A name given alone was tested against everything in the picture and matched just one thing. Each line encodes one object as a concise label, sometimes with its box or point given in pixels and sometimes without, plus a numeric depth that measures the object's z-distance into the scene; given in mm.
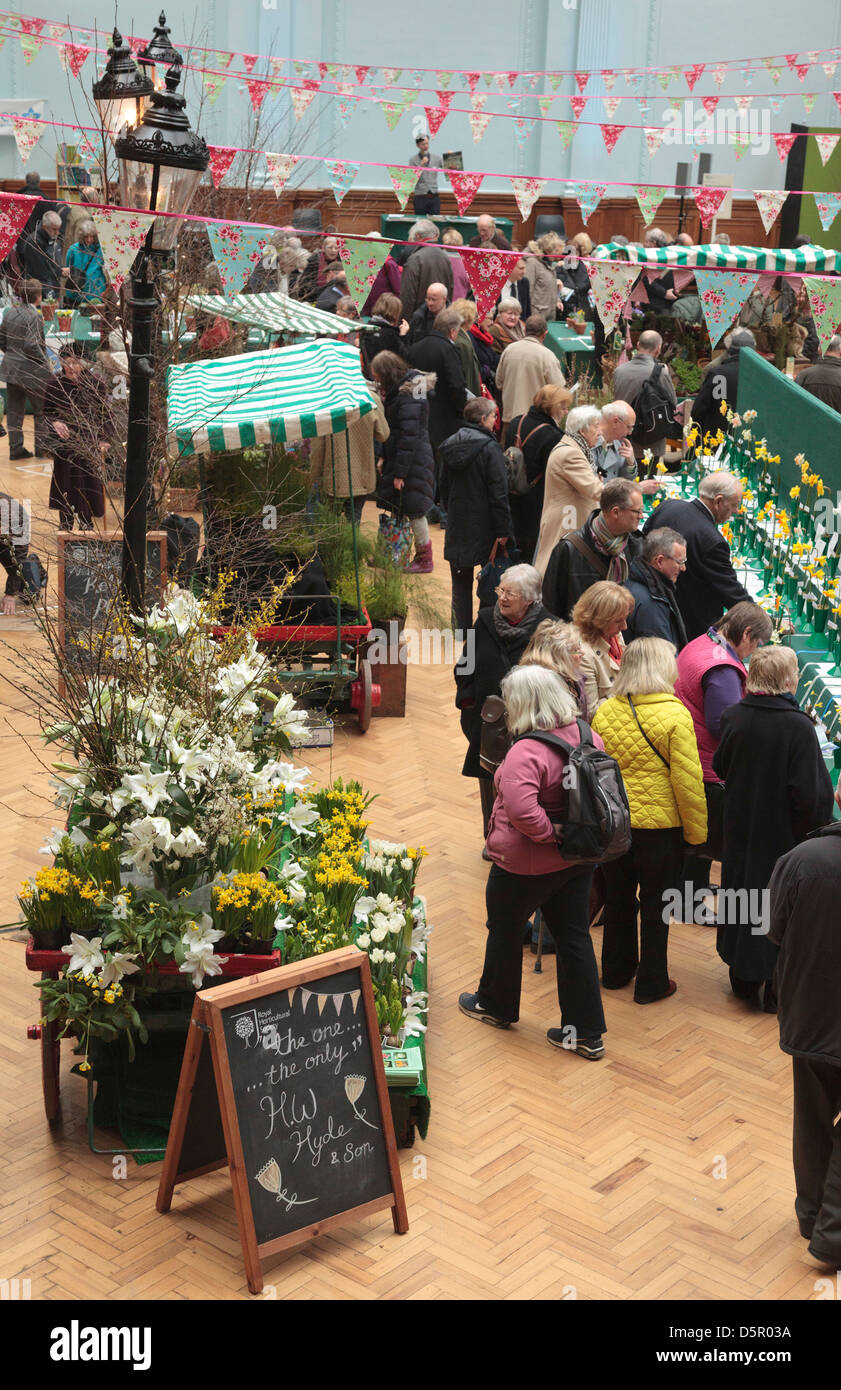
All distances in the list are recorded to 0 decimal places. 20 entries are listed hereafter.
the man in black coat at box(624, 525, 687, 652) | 6844
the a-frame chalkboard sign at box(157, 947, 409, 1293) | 4277
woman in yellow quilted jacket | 5766
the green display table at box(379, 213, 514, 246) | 18016
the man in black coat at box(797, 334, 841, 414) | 10531
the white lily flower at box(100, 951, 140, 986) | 4586
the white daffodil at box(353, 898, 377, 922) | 5312
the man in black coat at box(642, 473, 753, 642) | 7570
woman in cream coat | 8086
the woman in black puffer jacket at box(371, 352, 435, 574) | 10148
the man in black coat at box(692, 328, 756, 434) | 11234
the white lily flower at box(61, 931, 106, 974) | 4582
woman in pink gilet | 6121
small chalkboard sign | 7019
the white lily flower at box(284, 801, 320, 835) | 5141
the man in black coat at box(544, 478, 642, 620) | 6875
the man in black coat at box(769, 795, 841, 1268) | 4230
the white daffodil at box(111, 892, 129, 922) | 4656
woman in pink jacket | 5266
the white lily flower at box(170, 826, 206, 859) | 4523
